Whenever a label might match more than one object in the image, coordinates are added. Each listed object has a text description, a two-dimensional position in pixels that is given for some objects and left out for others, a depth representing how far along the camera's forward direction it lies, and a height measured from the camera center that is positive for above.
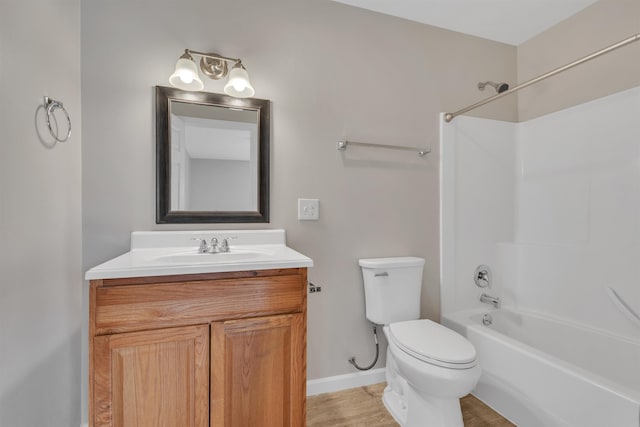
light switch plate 1.66 +0.02
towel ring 1.09 +0.40
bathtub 1.11 -0.76
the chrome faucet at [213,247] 1.40 -0.17
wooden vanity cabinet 0.94 -0.48
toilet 1.20 -0.62
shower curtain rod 1.12 +0.66
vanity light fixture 1.37 +0.68
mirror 1.46 +0.29
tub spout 1.99 -0.60
